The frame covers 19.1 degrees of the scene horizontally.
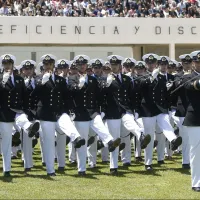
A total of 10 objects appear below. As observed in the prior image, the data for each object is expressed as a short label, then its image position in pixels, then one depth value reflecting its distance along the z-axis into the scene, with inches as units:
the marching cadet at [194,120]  359.6
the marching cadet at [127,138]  493.7
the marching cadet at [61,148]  459.8
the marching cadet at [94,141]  470.4
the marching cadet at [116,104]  442.3
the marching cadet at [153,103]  455.8
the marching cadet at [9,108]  419.3
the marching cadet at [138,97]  466.3
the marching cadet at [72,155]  515.2
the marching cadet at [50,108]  424.2
